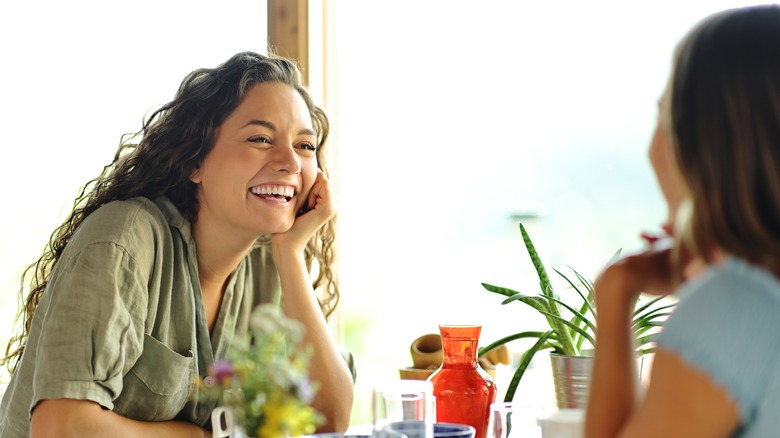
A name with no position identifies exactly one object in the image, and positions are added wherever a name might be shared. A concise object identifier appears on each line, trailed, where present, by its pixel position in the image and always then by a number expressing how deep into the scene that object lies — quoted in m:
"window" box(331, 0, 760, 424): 2.88
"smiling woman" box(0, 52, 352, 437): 1.66
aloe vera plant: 1.70
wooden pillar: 2.93
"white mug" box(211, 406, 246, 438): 1.03
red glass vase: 1.58
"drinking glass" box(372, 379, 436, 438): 1.22
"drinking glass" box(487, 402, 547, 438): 1.41
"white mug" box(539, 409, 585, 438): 1.30
